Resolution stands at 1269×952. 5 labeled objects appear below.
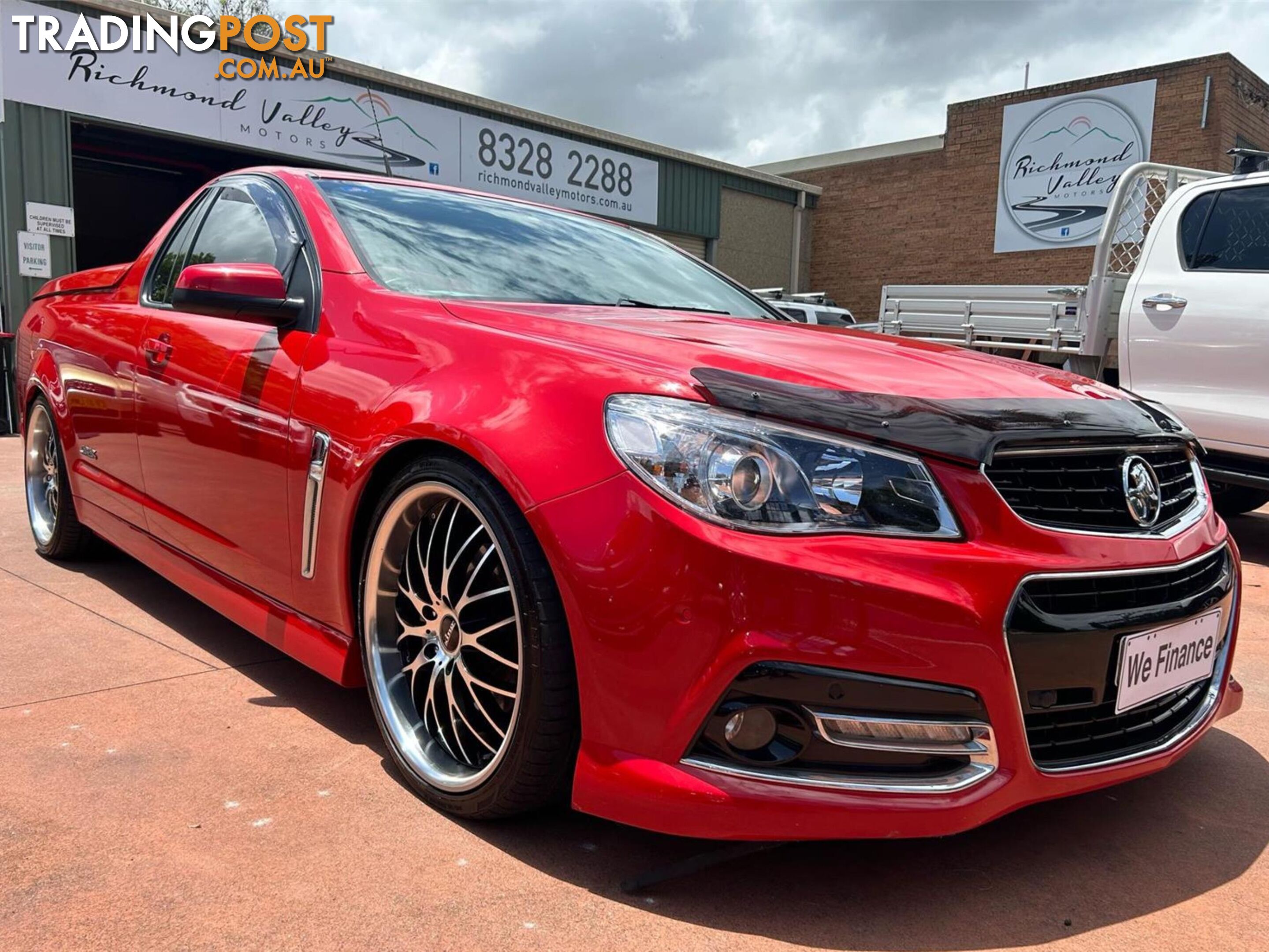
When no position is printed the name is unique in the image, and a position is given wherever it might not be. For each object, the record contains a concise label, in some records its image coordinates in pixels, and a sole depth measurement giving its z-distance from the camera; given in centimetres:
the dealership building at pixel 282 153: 1111
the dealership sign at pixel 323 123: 1122
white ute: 510
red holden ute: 178
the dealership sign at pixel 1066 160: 1877
